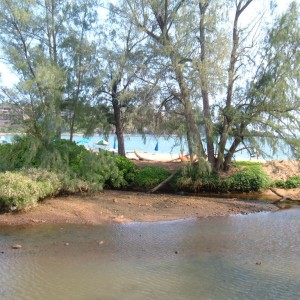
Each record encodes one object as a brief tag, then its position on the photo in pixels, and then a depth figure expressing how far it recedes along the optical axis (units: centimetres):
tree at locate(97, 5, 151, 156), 1648
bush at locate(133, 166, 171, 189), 1698
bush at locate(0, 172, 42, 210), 1105
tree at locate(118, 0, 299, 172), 1574
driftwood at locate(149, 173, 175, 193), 1662
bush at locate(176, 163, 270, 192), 1662
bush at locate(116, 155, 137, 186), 1705
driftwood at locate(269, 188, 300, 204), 1540
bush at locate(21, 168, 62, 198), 1234
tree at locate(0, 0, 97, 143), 1350
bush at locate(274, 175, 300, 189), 1728
